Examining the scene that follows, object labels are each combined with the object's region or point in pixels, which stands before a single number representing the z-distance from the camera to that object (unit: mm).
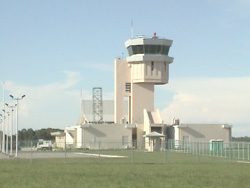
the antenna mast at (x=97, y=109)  121094
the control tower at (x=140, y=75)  100062
